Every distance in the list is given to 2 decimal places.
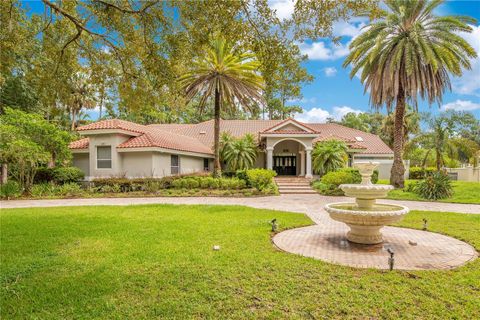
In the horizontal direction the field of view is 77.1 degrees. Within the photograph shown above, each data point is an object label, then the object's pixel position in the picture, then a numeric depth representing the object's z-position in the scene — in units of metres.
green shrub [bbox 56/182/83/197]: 18.33
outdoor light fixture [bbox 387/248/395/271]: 5.47
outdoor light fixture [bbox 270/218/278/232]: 8.55
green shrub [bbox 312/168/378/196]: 18.94
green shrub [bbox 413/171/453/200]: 16.50
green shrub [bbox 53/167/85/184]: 20.25
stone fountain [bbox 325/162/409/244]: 6.60
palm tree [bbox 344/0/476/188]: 17.33
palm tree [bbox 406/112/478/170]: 22.52
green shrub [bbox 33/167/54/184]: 20.42
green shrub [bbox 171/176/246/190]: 20.08
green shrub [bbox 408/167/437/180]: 28.73
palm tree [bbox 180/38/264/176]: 19.94
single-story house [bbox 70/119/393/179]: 21.11
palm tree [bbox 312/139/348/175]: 22.52
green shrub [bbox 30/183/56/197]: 17.91
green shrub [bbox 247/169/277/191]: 19.47
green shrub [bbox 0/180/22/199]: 16.80
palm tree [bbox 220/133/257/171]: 24.19
